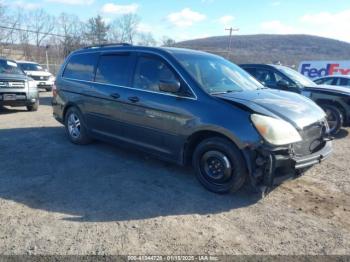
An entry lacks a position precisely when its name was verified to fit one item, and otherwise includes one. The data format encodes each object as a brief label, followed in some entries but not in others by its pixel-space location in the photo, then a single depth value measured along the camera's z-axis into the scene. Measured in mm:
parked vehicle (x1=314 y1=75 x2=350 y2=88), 11213
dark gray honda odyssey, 3756
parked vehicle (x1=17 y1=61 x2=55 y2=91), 16381
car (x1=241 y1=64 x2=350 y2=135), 7863
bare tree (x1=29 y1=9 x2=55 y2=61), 32744
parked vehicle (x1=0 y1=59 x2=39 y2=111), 9578
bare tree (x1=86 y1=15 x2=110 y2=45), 38972
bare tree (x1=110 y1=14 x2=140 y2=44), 46775
